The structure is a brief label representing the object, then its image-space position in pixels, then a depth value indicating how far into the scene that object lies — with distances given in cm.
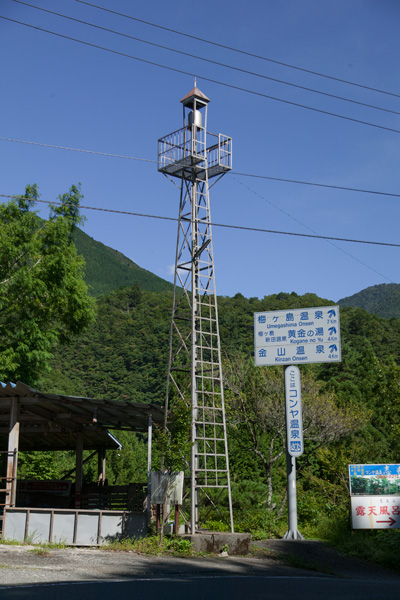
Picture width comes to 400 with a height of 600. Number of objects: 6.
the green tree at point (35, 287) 2477
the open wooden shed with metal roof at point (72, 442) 1491
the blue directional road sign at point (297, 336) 1753
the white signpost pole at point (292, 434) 1703
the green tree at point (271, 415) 2805
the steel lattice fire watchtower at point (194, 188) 1805
